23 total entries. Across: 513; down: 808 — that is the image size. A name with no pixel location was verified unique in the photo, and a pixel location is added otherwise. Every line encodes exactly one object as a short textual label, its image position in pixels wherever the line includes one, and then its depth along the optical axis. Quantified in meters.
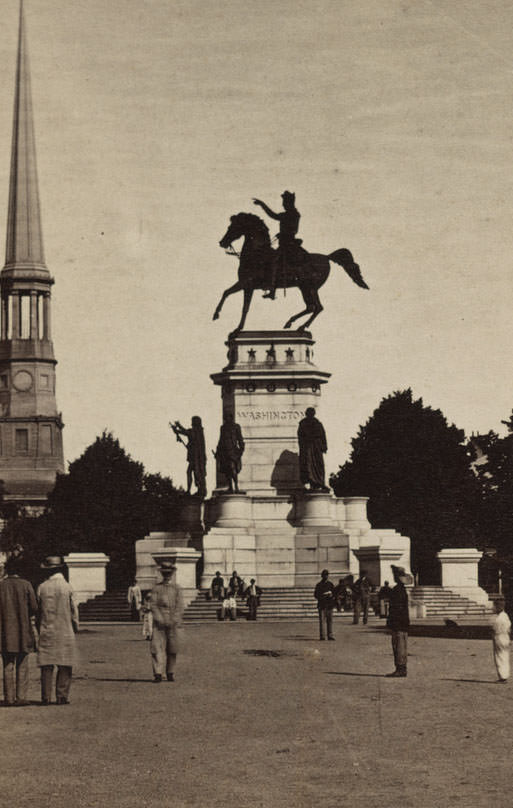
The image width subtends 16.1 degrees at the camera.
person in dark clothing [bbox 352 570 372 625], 42.12
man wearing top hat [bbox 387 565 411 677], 24.70
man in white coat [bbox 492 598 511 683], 23.97
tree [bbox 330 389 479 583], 83.88
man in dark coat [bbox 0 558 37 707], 20.14
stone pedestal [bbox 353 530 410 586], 50.84
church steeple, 154.50
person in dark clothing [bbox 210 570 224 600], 49.78
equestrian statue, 59.47
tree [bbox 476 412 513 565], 59.03
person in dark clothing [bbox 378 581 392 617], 45.91
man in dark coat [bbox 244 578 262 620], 46.06
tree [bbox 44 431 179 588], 103.00
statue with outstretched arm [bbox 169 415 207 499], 58.34
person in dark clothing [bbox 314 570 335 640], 34.31
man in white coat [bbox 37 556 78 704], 20.45
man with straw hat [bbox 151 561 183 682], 24.06
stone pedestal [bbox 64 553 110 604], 56.78
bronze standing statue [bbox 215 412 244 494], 56.16
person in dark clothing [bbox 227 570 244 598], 48.84
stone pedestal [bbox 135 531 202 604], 51.41
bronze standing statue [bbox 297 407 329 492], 55.75
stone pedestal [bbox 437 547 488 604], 55.09
